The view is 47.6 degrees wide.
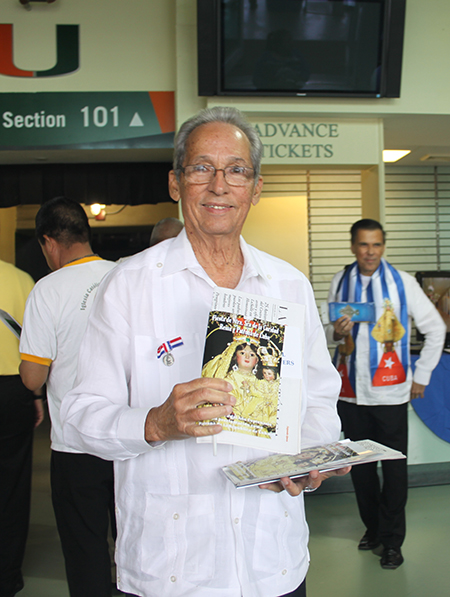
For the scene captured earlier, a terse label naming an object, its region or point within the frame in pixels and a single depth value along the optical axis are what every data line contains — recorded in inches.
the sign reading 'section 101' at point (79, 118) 200.7
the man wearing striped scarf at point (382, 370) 131.4
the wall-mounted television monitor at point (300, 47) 167.3
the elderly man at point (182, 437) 50.3
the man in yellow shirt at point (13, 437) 110.9
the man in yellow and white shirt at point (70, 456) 96.0
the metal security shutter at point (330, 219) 228.2
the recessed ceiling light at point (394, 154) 252.2
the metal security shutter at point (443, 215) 281.3
